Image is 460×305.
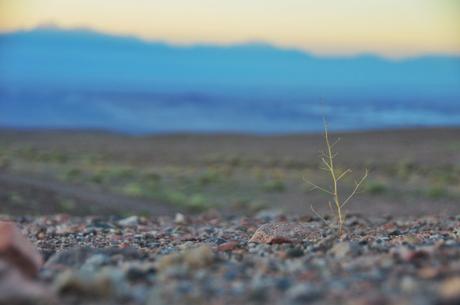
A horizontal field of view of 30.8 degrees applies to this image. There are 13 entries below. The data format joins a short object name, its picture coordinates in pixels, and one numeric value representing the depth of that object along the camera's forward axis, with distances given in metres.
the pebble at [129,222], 12.74
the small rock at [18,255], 5.73
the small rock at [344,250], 6.55
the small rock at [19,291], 4.56
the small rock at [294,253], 6.82
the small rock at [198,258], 5.98
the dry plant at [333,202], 9.06
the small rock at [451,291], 4.39
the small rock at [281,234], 8.27
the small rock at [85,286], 4.88
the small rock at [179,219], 13.66
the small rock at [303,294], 4.79
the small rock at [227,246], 7.82
